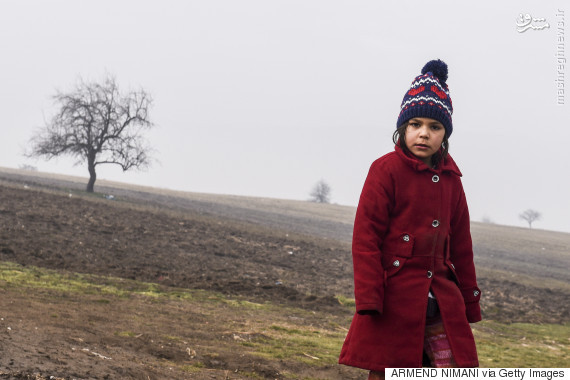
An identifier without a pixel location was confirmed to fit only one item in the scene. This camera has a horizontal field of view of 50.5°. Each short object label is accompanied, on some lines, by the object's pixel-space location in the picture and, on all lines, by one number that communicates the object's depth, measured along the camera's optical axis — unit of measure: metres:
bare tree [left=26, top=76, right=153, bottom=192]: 35.59
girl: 3.43
